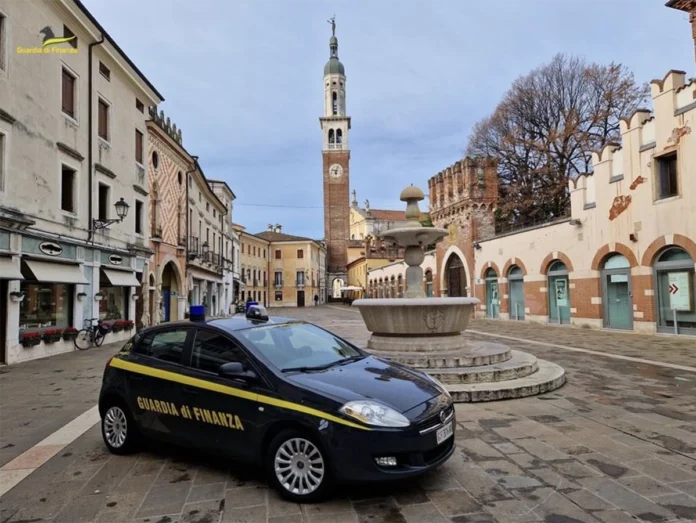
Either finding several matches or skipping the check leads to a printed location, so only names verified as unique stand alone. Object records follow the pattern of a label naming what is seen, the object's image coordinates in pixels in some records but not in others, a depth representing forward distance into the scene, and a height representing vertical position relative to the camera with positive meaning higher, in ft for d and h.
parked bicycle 50.11 -4.70
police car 12.01 -3.29
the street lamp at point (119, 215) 52.26 +8.41
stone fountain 24.82 -4.01
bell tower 251.19 +58.08
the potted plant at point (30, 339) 40.75 -4.08
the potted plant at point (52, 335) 44.05 -4.09
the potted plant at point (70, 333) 47.21 -4.21
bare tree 94.27 +32.86
